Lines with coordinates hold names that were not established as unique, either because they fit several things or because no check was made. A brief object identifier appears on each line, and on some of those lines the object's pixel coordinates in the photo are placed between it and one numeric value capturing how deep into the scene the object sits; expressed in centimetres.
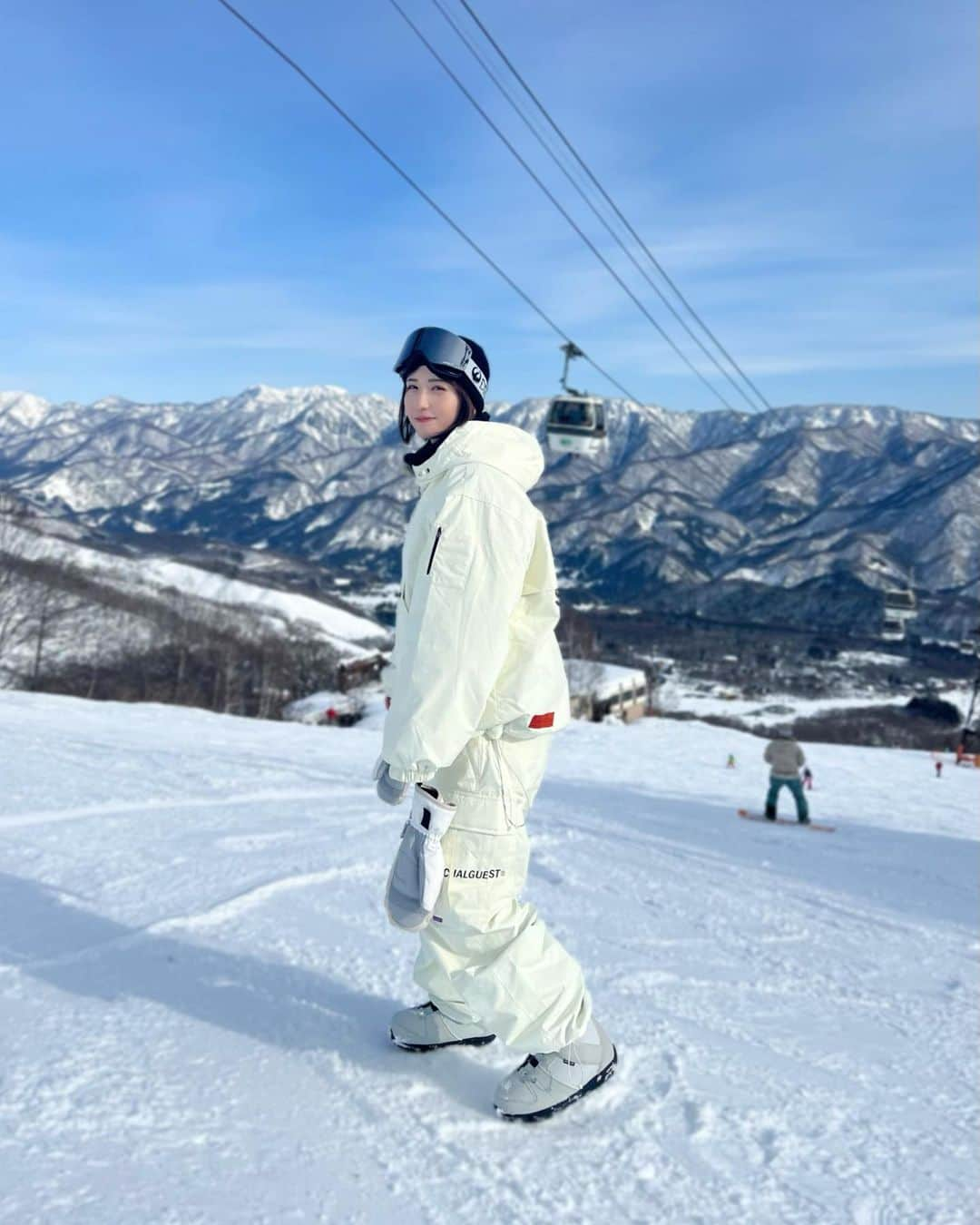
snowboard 1032
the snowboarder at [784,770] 1086
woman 212
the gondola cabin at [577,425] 2223
